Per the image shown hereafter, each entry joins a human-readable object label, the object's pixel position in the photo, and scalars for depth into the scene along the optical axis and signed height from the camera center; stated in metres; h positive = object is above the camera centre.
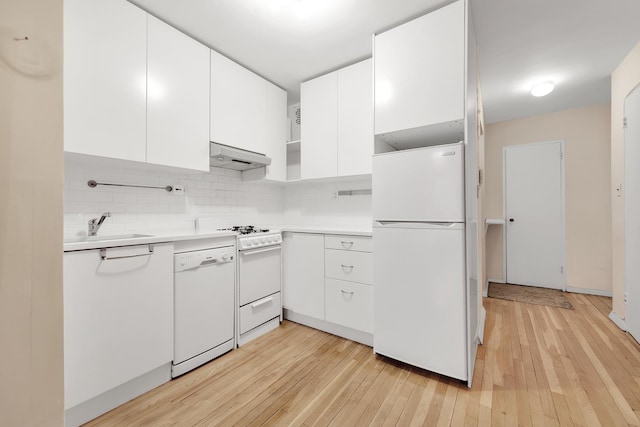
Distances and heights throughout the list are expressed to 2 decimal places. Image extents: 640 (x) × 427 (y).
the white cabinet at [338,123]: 2.35 +0.88
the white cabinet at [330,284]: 2.17 -0.63
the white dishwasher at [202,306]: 1.77 -0.67
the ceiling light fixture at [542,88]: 2.88 +1.40
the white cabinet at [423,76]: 1.71 +0.98
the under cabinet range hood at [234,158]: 2.20 +0.51
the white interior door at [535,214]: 3.66 -0.01
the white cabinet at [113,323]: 1.32 -0.61
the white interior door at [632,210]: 2.18 +0.02
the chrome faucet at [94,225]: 1.71 -0.07
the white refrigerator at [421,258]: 1.63 -0.31
